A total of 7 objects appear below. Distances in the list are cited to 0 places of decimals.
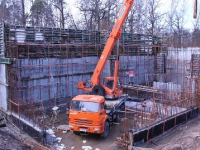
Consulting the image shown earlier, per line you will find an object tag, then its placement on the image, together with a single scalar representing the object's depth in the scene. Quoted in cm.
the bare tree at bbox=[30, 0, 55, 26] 3212
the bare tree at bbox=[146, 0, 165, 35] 3450
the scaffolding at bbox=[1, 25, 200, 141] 1404
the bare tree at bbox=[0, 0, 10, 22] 3115
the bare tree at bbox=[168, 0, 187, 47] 3519
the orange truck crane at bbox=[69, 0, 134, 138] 1087
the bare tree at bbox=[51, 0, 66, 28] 3080
